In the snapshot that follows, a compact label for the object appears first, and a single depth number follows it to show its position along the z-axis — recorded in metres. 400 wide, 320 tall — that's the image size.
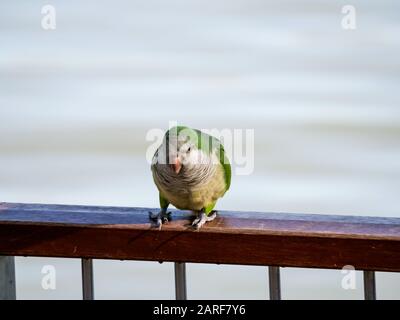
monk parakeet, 2.93
